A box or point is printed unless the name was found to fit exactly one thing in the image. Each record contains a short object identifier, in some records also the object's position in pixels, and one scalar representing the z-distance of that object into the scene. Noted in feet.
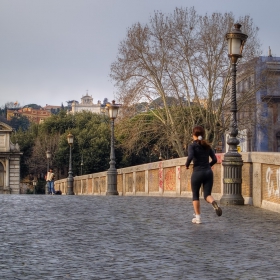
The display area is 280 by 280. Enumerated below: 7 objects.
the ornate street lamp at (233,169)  54.19
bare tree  155.74
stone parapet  49.90
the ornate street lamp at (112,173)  105.91
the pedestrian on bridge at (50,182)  147.46
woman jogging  40.09
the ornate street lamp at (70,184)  159.53
